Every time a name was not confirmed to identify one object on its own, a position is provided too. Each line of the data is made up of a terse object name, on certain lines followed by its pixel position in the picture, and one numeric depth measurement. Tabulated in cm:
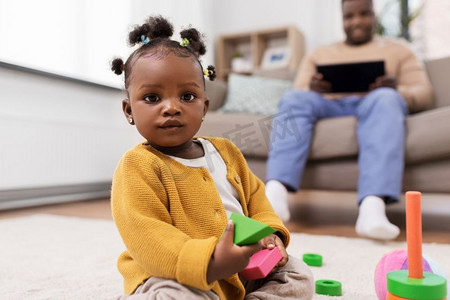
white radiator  200
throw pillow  200
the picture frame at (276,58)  329
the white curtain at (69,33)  199
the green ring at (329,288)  75
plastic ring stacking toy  47
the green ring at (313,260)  96
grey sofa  134
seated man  129
